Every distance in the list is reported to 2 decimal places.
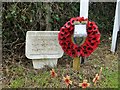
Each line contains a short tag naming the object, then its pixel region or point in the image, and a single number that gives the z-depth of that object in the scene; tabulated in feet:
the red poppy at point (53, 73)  6.94
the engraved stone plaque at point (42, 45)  7.64
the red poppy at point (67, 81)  6.46
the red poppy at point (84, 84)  6.45
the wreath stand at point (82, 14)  7.47
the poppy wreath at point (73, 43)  7.18
